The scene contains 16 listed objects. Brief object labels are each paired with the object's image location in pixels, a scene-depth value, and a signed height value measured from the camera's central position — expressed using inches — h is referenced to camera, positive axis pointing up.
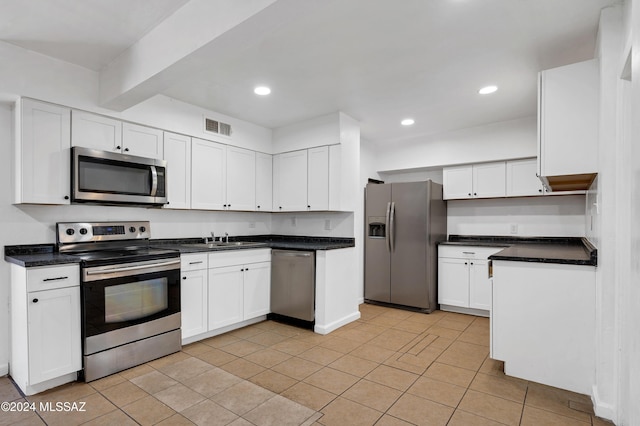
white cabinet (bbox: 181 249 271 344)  130.0 -32.0
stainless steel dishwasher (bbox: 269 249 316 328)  149.5 -33.3
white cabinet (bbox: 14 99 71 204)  103.1 +17.9
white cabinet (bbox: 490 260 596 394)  92.4 -31.1
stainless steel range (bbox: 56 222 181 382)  102.5 -27.3
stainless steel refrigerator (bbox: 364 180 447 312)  176.9 -15.7
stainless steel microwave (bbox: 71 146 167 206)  112.5 +11.6
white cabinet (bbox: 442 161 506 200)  176.7 +16.4
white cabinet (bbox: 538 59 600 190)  91.6 +25.0
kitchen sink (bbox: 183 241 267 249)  149.5 -14.9
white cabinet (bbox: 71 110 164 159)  114.6 +26.9
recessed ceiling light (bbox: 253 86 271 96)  130.6 +46.3
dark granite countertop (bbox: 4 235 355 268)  98.2 -14.0
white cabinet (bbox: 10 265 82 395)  93.2 -32.2
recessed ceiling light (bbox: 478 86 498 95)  129.6 +46.5
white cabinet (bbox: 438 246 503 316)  169.8 -33.9
